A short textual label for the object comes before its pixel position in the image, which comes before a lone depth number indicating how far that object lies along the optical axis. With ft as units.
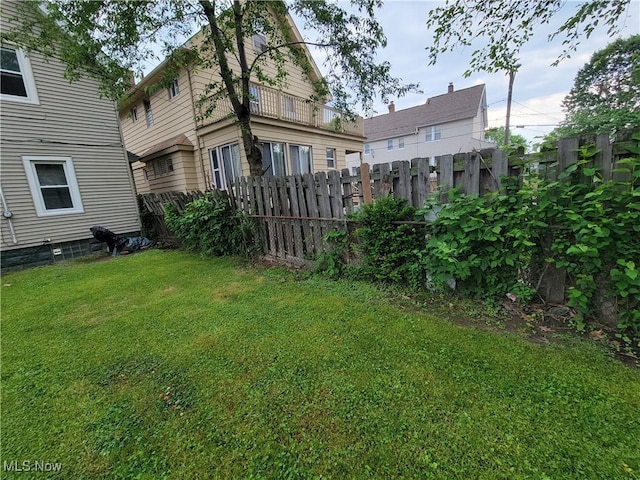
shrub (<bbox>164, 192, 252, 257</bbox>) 19.48
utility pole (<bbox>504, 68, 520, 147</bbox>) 51.49
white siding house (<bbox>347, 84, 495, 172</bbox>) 76.23
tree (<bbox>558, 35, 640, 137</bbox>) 67.15
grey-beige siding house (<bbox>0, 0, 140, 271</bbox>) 21.83
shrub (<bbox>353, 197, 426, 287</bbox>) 11.56
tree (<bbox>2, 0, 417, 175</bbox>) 16.85
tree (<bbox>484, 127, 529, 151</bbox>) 125.50
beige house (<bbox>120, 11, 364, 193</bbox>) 28.60
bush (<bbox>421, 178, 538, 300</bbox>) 8.84
